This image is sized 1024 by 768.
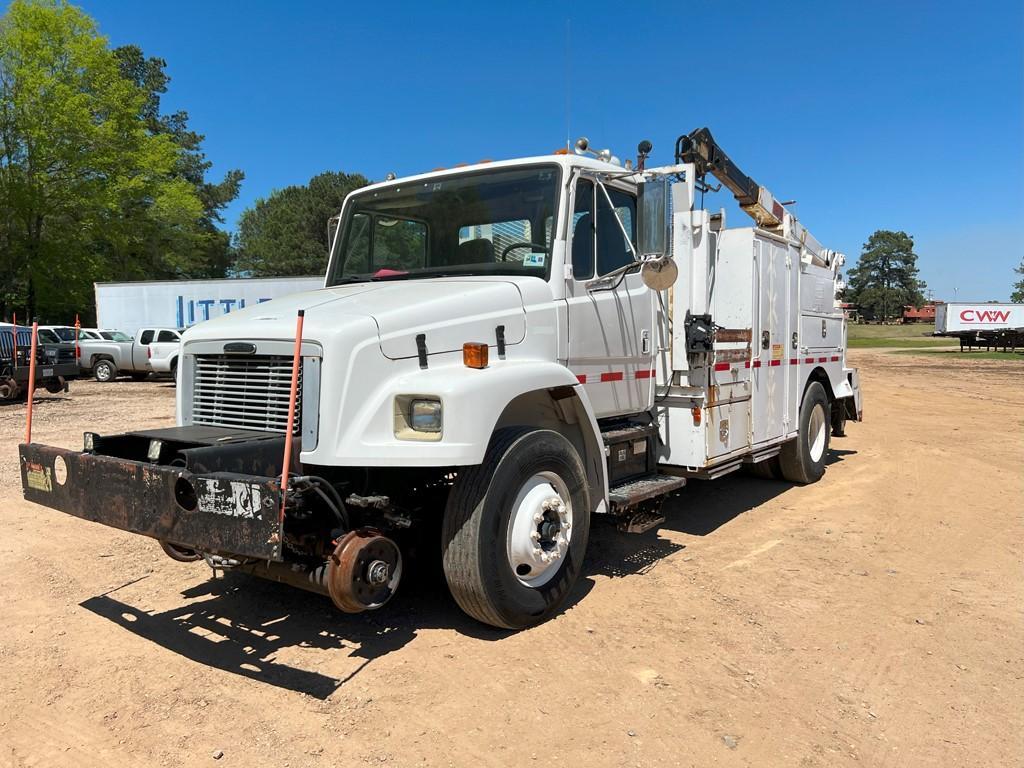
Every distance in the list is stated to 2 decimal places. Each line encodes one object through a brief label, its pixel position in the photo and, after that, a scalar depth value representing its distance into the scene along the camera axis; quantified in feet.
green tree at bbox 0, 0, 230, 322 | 92.32
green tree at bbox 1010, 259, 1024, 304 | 307.37
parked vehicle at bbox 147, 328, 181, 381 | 68.64
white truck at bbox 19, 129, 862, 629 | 11.10
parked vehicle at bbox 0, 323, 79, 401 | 48.49
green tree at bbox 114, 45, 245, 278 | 148.05
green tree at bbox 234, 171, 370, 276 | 146.30
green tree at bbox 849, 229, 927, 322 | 383.04
